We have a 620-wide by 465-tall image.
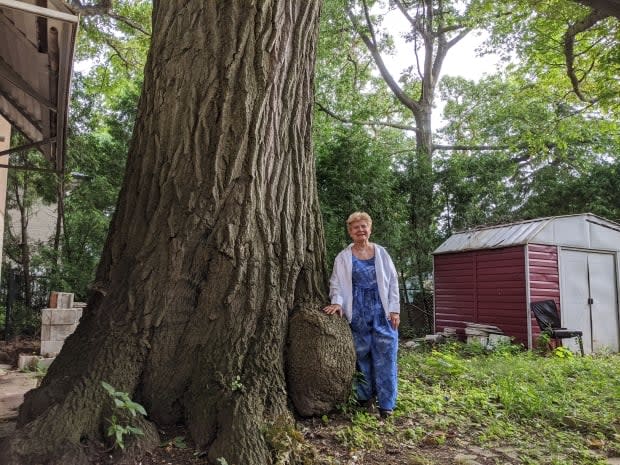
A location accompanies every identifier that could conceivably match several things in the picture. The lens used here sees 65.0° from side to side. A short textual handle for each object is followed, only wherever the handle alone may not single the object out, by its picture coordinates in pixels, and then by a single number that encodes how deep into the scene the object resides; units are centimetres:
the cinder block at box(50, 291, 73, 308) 818
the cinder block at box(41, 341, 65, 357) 753
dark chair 966
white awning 342
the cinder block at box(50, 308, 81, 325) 771
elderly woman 370
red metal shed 1080
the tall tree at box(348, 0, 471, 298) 1858
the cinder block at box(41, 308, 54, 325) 761
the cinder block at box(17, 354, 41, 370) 682
